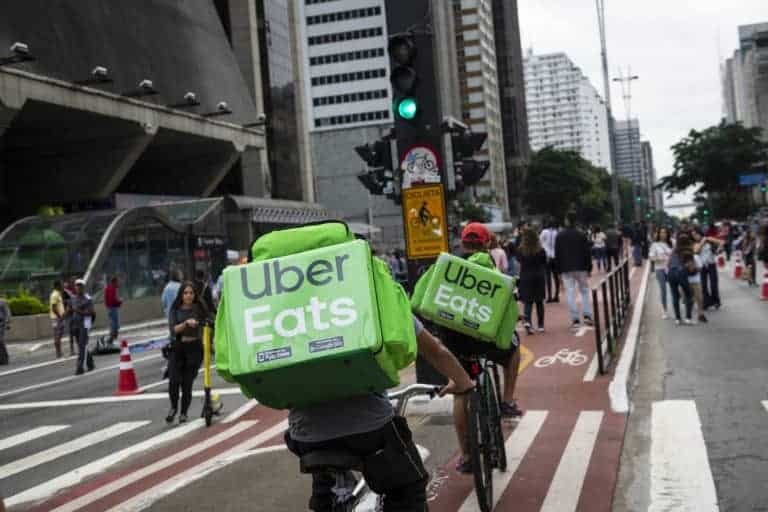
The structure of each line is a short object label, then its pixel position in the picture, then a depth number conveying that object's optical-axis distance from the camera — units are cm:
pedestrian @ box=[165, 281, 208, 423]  1045
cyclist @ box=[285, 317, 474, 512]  332
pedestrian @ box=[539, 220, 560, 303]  2253
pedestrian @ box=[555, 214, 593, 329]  1535
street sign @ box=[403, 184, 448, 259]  907
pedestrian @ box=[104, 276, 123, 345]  2330
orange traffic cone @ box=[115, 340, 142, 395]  1371
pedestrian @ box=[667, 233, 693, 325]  1573
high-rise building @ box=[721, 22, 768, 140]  10438
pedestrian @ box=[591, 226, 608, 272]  3537
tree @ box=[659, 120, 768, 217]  7306
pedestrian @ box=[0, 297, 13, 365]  2134
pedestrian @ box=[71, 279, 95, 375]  1759
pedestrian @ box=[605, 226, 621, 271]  3078
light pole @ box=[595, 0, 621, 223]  4634
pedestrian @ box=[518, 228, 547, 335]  1547
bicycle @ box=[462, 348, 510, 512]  522
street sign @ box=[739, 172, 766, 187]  6475
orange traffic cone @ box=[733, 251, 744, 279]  2902
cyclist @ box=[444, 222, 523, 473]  600
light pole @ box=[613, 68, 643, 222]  6800
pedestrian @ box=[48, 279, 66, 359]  2216
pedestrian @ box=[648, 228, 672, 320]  1751
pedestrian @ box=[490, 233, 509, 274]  1616
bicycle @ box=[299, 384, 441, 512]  329
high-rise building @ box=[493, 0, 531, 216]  13588
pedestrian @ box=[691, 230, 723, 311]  1822
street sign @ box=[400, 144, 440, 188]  909
